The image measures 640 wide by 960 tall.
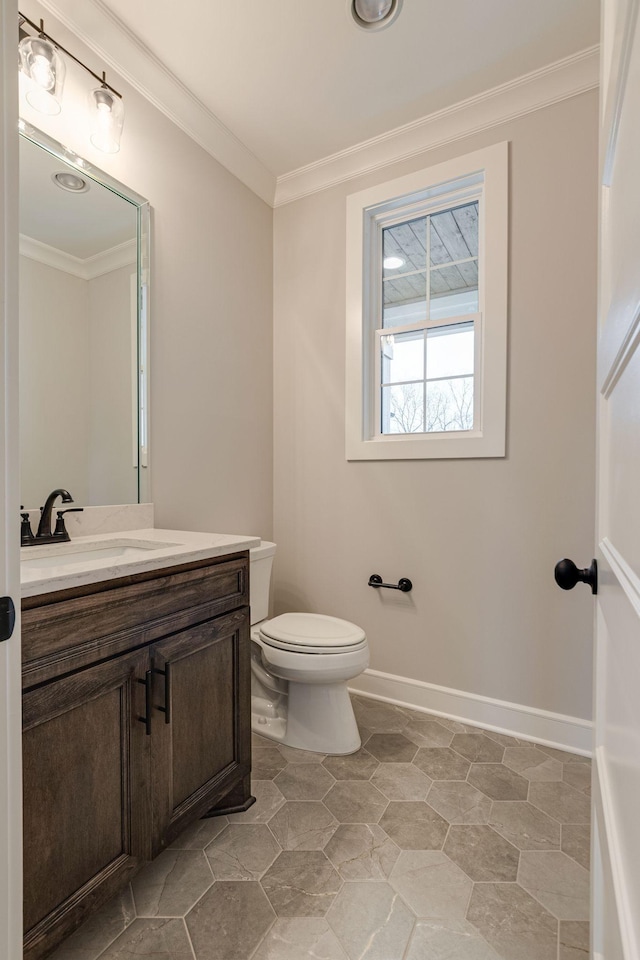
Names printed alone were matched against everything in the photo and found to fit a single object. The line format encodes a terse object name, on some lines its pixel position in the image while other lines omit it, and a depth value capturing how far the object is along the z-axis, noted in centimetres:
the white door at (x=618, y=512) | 45
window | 203
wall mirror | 151
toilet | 181
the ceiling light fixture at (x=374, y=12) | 160
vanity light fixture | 141
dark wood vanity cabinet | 95
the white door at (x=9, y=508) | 61
